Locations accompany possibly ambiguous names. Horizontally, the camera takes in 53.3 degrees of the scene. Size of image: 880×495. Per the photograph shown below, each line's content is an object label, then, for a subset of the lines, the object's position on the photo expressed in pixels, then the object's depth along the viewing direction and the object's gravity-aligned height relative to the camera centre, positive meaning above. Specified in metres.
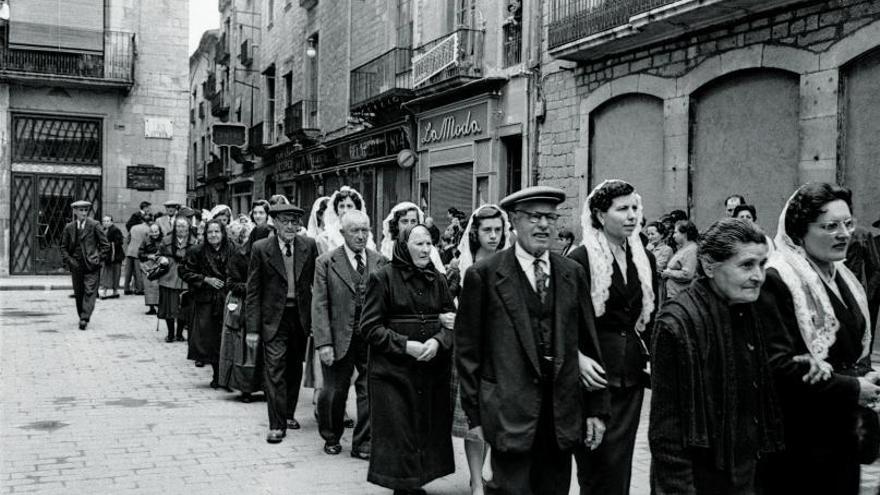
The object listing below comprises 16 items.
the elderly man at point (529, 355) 3.96 -0.52
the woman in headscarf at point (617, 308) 4.46 -0.34
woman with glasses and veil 3.46 -0.40
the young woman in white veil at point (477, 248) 5.55 -0.05
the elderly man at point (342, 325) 6.55 -0.65
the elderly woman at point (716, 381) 3.23 -0.50
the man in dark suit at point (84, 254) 14.24 -0.36
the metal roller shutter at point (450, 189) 19.02 +1.16
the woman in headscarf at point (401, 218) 7.07 +0.18
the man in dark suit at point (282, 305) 7.12 -0.57
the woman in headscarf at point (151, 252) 14.95 -0.31
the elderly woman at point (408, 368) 5.31 -0.80
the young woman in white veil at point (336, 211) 8.08 +0.26
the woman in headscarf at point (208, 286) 9.88 -0.58
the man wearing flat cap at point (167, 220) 18.97 +0.32
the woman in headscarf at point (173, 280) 12.37 -0.67
